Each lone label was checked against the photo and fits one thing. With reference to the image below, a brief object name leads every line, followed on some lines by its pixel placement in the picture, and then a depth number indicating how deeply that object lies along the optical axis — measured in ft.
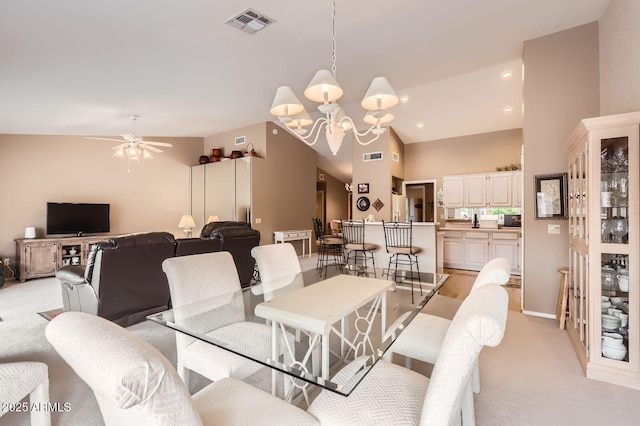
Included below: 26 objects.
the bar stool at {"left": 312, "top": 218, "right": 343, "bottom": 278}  19.13
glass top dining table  4.35
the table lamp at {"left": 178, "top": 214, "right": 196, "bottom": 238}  22.80
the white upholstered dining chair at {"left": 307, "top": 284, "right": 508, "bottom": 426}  3.02
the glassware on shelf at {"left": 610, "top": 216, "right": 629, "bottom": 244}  7.34
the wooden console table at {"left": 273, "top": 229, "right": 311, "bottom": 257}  23.20
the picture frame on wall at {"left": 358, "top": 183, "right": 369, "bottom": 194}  23.21
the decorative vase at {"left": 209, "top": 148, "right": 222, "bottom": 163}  24.47
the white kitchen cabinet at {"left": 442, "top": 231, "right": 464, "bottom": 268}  21.09
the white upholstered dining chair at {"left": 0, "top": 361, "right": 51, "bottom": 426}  4.68
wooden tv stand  16.88
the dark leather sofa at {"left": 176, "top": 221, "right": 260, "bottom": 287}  11.60
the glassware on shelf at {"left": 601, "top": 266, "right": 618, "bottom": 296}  7.59
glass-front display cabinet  7.11
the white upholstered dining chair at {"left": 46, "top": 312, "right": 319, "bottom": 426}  2.04
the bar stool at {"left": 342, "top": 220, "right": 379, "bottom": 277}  17.54
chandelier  7.74
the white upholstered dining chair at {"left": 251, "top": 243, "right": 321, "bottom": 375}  7.77
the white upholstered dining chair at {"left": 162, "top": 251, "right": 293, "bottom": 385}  5.30
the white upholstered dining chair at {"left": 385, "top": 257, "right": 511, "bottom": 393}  5.23
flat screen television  18.40
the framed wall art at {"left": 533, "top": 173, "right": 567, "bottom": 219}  11.58
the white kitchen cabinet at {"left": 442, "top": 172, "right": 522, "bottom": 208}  20.65
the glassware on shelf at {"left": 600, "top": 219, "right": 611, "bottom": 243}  7.53
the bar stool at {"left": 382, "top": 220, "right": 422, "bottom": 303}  16.21
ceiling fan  16.53
